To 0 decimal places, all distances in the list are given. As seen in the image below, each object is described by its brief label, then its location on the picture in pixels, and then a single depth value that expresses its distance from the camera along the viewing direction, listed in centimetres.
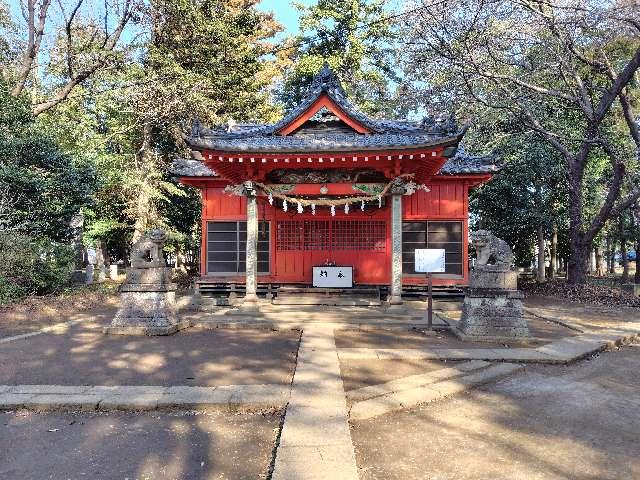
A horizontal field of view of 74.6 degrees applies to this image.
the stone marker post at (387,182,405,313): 1131
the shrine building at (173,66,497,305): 1068
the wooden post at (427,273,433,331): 875
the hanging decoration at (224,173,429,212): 1146
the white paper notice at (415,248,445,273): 859
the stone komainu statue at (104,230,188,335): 853
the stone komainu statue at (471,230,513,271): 831
